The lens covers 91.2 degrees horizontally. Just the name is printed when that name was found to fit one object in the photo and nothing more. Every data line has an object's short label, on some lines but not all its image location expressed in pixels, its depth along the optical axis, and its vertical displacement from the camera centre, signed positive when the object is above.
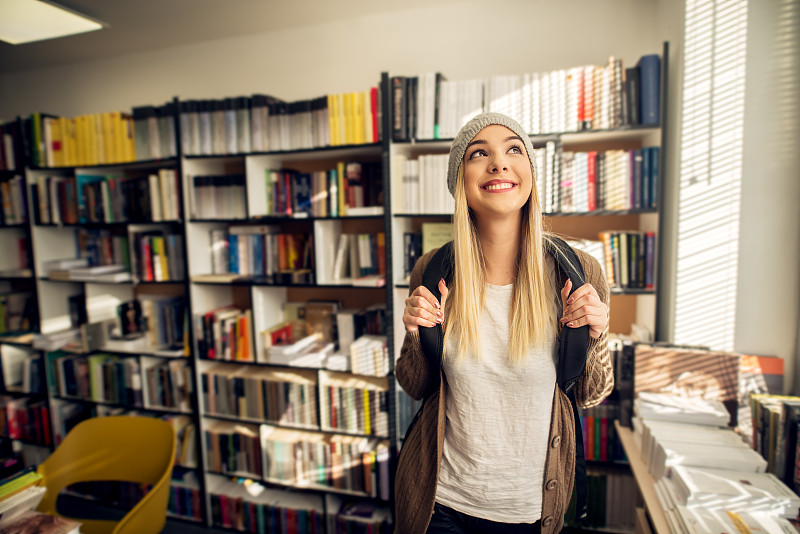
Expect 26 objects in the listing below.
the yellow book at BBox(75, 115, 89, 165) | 2.54 +0.62
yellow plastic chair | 1.81 -1.06
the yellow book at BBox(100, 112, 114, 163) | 2.48 +0.61
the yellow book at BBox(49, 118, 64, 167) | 2.61 +0.62
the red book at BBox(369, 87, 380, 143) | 2.03 +0.64
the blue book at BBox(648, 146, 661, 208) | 1.76 +0.24
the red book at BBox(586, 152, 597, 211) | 1.84 +0.22
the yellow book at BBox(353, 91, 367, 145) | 2.06 +0.57
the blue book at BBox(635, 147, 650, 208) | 1.78 +0.23
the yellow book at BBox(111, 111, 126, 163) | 2.46 +0.63
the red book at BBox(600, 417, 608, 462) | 1.93 -1.05
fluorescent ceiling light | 1.86 +1.10
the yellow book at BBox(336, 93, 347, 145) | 2.09 +0.60
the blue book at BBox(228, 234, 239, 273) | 2.40 -0.12
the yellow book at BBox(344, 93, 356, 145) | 2.08 +0.60
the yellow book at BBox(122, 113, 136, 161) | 2.45 +0.60
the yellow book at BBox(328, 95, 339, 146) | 2.10 +0.58
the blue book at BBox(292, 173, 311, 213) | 2.25 +0.23
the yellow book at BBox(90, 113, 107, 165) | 2.50 +0.60
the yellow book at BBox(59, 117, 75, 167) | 2.57 +0.63
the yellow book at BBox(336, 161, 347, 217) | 2.17 +0.23
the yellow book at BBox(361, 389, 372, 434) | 2.19 -1.07
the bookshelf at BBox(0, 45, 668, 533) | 2.09 -0.21
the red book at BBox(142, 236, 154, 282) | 2.51 -0.16
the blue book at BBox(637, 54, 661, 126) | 1.73 +0.61
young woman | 1.02 -0.37
